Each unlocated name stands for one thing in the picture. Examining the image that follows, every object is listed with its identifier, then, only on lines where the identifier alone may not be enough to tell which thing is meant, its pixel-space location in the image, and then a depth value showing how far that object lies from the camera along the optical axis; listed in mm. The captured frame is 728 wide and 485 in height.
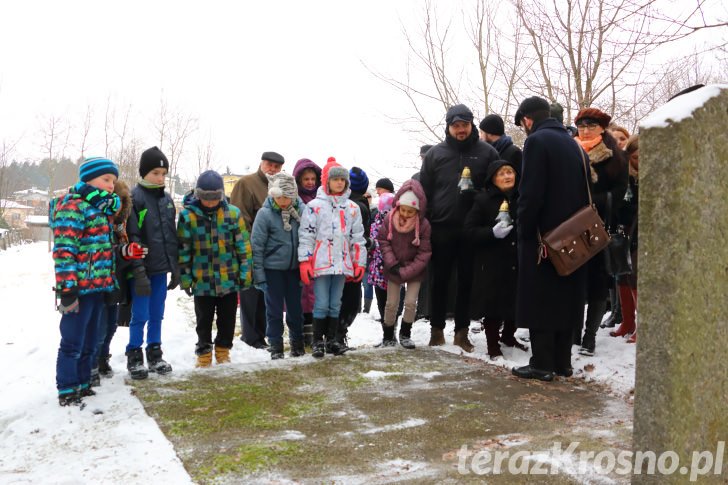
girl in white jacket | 5258
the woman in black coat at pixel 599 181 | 5000
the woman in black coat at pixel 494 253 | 5262
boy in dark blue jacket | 4633
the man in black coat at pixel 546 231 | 4398
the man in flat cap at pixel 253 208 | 6242
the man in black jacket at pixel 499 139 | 5824
